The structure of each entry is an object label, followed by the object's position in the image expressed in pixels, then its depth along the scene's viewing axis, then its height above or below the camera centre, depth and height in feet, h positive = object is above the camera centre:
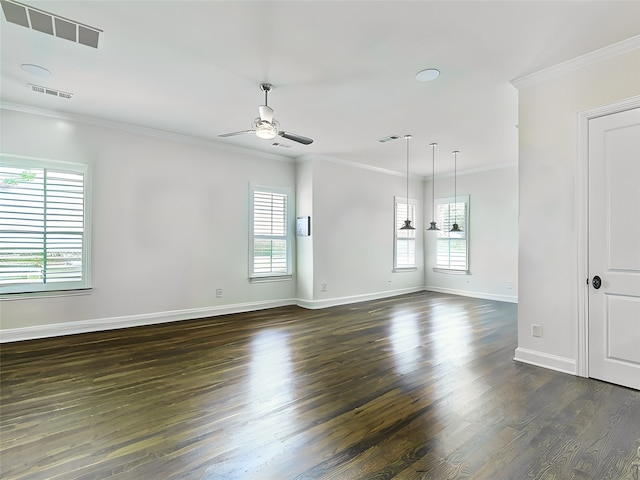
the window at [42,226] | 13.66 +0.69
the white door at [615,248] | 9.20 -0.15
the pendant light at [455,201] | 24.25 +3.32
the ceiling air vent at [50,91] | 12.19 +5.77
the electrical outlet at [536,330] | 11.02 -2.97
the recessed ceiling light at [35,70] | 10.68 +5.72
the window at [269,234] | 20.54 +0.53
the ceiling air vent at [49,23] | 8.02 +5.69
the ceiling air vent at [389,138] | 17.72 +5.76
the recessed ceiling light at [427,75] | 10.71 +5.62
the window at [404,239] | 26.50 +0.29
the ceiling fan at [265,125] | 10.87 +3.93
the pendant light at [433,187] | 25.25 +4.74
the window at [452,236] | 25.77 +0.52
